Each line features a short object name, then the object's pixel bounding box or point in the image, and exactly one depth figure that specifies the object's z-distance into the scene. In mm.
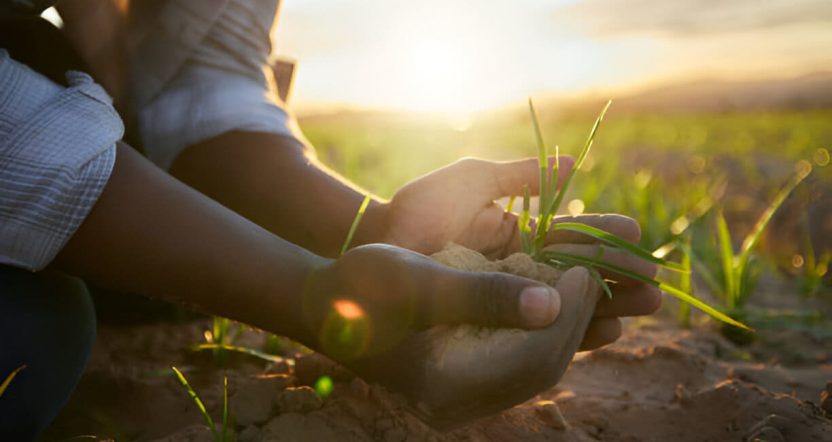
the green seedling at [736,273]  761
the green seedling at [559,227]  469
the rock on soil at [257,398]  522
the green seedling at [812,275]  915
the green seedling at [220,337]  629
